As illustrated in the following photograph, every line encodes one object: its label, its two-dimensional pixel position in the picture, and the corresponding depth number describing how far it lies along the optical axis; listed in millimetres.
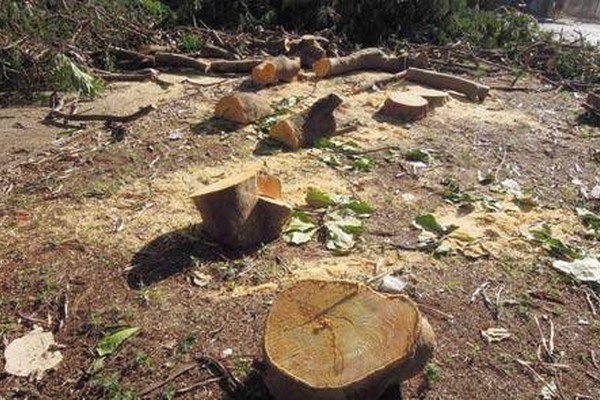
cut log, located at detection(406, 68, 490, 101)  6730
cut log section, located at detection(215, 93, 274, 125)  5113
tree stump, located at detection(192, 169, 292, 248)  3156
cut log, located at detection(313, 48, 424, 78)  6980
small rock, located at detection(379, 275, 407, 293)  2994
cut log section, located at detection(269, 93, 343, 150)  4793
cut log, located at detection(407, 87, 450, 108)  6173
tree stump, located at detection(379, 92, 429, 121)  5707
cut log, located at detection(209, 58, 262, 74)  7089
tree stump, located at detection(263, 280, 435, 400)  2143
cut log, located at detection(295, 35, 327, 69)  7453
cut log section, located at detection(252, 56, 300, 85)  6414
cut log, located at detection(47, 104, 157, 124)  5125
